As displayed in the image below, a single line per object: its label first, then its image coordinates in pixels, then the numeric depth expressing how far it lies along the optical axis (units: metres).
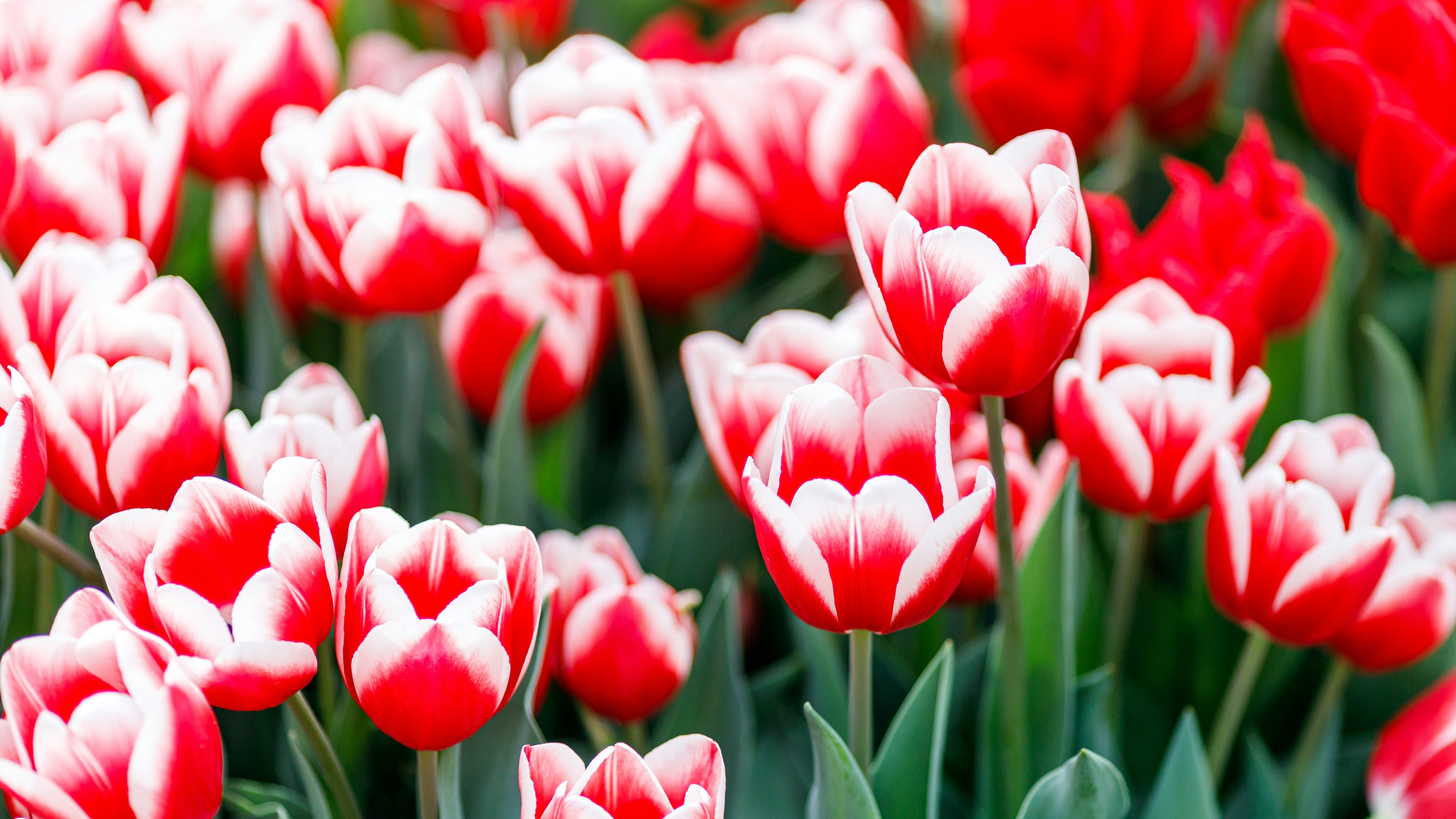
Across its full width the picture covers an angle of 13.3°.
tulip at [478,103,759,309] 1.52
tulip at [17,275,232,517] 1.44
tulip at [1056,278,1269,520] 1.47
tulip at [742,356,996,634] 1.40
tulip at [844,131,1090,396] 1.40
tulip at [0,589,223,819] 1.38
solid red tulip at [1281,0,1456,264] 1.53
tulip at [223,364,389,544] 1.44
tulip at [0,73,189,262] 1.52
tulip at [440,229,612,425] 1.61
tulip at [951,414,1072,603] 1.51
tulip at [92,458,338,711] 1.39
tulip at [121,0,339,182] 1.59
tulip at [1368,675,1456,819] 1.48
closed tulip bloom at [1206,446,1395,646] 1.46
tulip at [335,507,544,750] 1.39
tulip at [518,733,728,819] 1.39
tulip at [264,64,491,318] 1.50
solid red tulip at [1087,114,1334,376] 1.52
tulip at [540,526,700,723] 1.50
